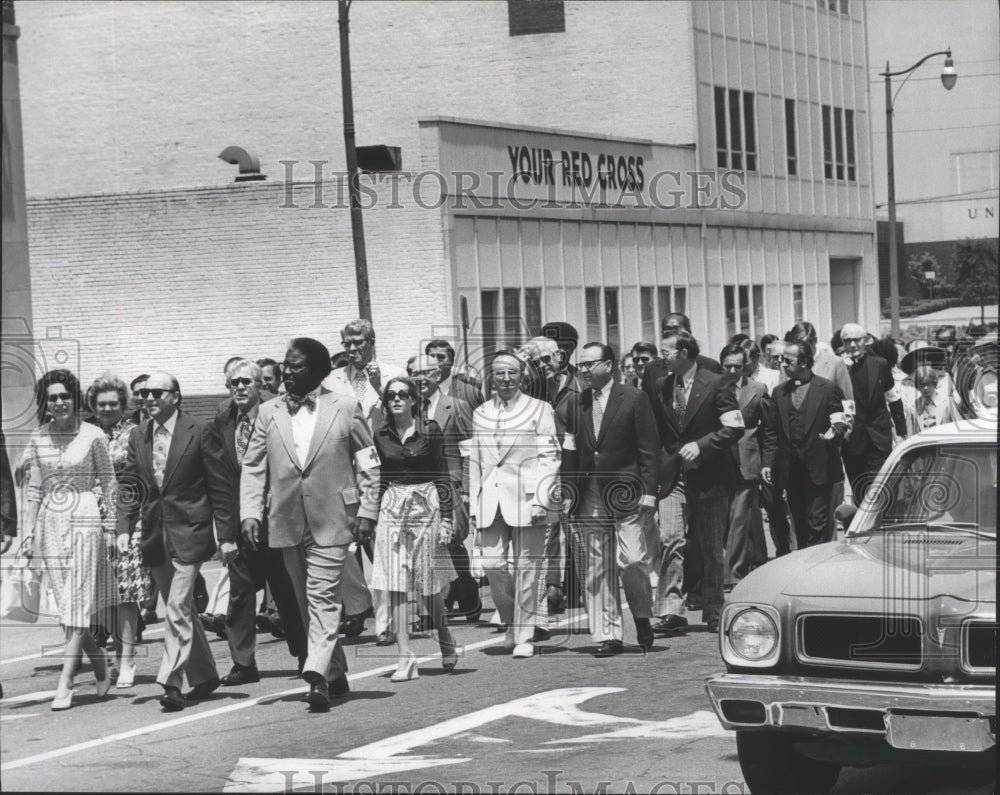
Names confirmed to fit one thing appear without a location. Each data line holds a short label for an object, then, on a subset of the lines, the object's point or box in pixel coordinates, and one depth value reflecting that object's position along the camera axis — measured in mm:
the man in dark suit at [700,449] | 12508
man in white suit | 11812
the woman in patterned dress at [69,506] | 10648
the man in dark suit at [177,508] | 10492
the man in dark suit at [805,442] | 14211
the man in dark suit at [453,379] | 14117
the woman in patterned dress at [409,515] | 11188
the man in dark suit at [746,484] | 14070
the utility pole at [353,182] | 27609
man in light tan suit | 10219
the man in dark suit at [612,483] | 11844
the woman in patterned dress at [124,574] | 10953
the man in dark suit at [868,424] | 14773
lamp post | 47669
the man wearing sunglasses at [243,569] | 10672
